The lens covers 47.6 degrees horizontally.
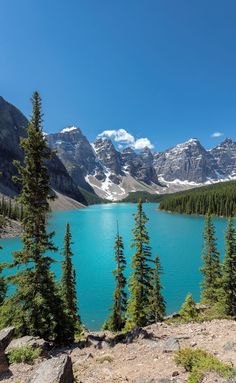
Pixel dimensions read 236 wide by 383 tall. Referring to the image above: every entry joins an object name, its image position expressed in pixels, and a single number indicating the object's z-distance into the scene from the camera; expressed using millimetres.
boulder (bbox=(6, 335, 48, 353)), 12273
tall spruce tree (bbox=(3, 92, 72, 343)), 14867
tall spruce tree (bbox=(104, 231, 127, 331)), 29922
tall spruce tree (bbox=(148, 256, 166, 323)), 31484
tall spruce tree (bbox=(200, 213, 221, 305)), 34156
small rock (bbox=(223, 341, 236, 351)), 11552
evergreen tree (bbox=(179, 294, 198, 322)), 24062
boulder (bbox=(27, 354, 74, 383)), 8023
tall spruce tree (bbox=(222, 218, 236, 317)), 27266
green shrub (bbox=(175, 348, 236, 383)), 8789
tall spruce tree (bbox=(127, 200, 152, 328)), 25062
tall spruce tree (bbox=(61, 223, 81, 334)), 31106
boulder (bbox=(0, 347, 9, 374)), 10023
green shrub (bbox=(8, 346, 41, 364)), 11156
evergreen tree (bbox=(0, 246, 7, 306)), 24992
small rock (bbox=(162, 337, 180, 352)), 12183
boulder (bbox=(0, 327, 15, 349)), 11273
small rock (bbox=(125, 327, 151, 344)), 14477
